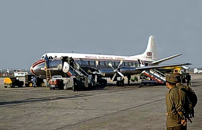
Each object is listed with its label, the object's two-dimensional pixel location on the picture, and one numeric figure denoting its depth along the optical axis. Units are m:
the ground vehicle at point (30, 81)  34.97
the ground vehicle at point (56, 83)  28.17
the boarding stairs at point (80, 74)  27.83
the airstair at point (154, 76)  35.99
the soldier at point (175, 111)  5.43
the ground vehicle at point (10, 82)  33.69
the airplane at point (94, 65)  30.95
